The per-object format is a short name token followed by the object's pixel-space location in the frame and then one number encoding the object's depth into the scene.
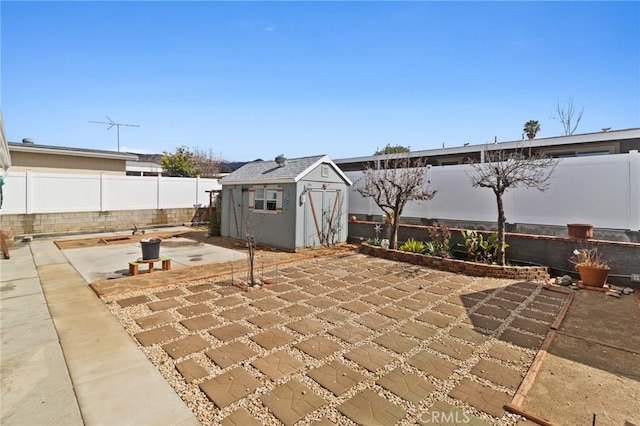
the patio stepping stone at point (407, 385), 2.69
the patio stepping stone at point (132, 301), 4.90
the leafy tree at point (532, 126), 23.92
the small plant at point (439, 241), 8.23
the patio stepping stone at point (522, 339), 3.68
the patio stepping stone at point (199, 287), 5.66
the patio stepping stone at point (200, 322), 4.05
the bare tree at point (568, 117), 22.44
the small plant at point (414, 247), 8.66
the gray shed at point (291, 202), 9.84
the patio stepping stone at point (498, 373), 2.90
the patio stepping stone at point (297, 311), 4.57
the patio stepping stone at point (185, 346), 3.37
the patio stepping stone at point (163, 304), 4.73
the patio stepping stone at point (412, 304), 4.94
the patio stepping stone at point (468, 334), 3.80
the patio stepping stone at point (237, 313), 4.43
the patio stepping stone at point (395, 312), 4.53
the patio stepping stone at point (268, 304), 4.81
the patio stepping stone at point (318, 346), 3.43
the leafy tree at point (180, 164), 26.39
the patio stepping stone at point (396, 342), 3.58
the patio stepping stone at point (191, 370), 2.91
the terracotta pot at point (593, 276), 5.95
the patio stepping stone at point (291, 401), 2.41
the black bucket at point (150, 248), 6.75
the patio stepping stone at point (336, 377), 2.80
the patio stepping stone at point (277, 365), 3.00
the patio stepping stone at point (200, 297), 5.12
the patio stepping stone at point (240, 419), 2.30
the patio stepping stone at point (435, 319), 4.30
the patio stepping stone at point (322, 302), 4.93
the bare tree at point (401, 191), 9.13
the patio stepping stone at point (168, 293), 5.31
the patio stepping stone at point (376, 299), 5.12
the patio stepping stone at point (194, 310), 4.54
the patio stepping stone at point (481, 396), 2.53
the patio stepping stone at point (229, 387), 2.60
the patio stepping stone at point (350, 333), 3.81
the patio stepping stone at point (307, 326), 4.03
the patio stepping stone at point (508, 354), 3.34
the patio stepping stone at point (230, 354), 3.21
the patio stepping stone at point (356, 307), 4.77
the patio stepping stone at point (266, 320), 4.19
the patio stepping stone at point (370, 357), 3.20
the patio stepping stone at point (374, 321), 4.20
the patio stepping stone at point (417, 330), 3.90
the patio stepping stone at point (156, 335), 3.65
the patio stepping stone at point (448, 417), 2.35
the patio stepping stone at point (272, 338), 3.62
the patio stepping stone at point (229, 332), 3.78
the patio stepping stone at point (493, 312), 4.64
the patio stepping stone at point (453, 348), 3.43
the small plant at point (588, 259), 6.20
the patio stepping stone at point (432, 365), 3.06
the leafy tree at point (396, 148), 26.06
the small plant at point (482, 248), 7.60
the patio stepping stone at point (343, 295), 5.33
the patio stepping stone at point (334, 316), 4.37
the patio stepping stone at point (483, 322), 4.20
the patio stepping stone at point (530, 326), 4.09
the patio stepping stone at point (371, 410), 2.37
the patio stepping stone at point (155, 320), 4.12
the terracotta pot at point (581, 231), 6.76
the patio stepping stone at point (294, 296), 5.23
